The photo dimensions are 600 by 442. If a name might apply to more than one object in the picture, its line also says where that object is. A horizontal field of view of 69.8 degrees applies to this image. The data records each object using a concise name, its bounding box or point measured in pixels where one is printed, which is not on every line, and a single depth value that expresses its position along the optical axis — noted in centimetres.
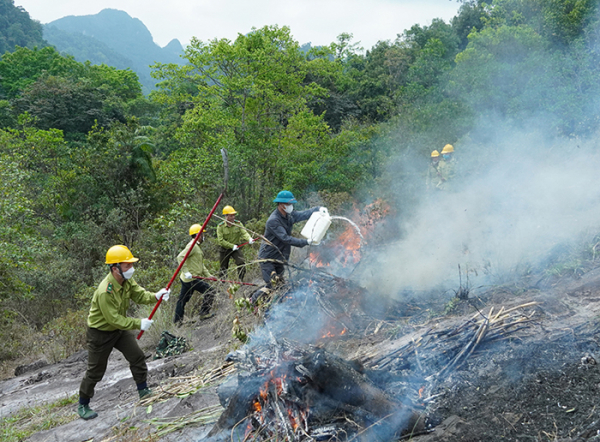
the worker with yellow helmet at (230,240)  847
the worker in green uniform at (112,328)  471
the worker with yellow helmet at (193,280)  749
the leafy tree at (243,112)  1439
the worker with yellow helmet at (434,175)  1017
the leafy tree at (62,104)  2759
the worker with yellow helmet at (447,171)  1017
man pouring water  625
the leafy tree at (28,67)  3572
